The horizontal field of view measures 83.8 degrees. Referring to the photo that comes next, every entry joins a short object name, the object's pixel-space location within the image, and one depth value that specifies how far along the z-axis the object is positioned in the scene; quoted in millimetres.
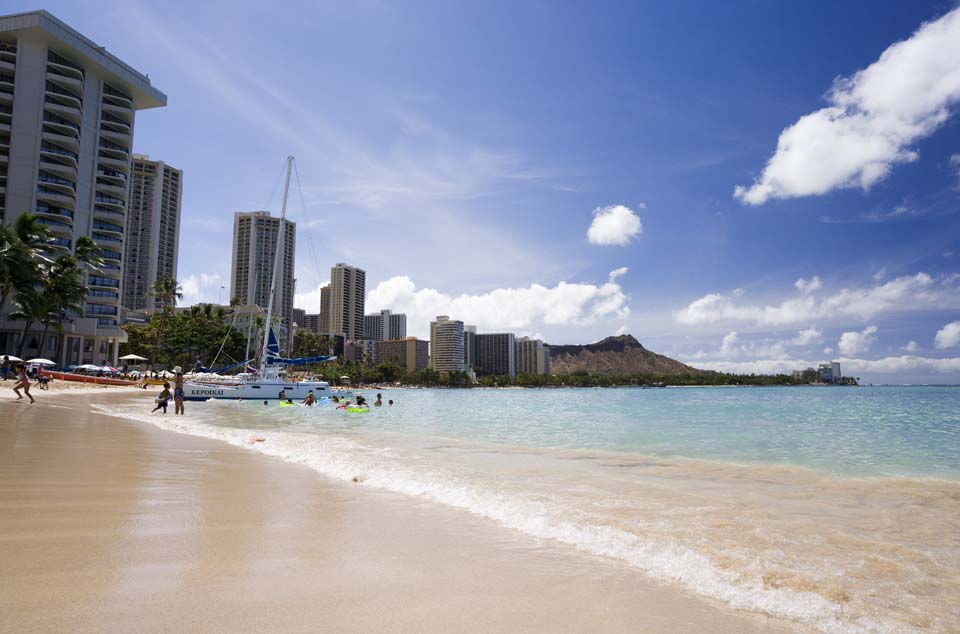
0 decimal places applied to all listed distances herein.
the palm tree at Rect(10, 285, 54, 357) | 46531
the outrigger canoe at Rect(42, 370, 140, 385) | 48469
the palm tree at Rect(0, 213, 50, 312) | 44000
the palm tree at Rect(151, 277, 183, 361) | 79275
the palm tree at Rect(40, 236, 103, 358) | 53000
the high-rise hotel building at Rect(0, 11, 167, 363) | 66562
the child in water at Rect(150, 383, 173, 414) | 24378
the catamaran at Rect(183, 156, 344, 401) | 40406
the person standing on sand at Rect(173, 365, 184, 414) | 24500
